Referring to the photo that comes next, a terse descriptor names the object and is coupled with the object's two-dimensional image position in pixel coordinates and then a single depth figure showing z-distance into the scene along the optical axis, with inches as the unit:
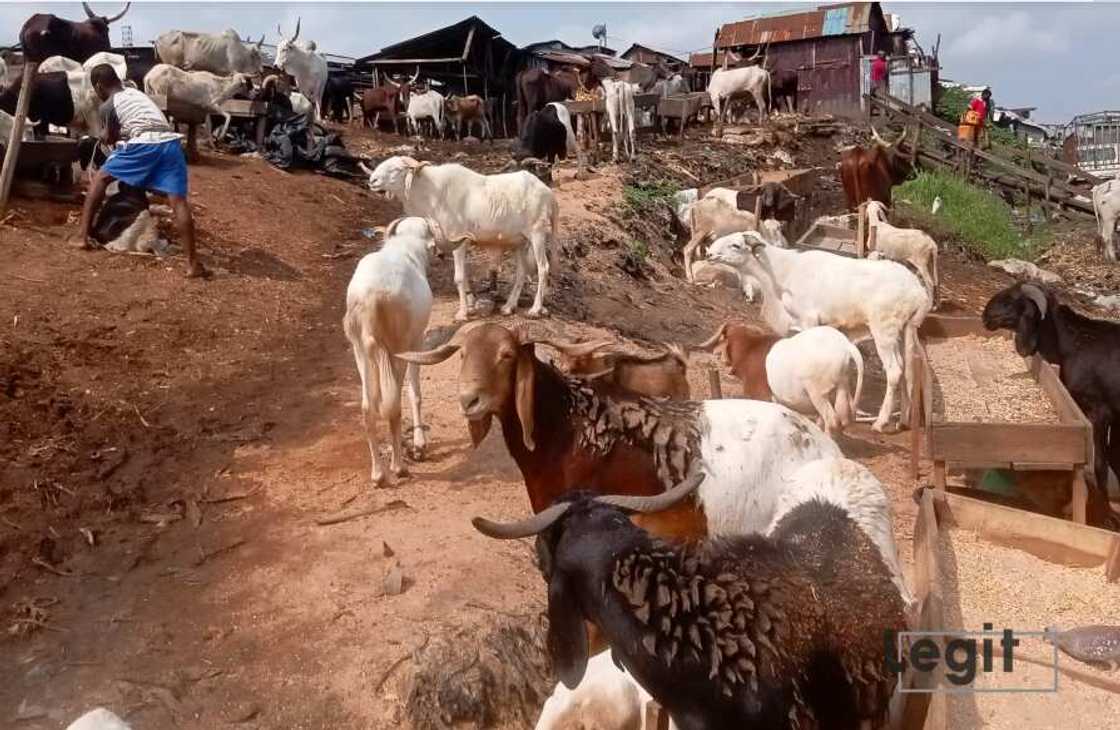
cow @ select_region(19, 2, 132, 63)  661.9
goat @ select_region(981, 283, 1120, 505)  301.3
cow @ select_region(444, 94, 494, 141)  1082.7
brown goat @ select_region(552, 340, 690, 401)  201.9
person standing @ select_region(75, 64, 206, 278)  372.2
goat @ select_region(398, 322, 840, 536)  166.6
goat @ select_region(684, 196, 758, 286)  566.6
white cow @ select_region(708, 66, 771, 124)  1165.7
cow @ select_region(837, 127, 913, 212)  666.8
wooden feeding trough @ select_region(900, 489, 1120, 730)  152.5
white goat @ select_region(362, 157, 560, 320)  393.7
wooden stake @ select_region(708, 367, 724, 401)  265.3
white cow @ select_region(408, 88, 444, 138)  1043.3
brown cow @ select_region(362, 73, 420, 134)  1082.1
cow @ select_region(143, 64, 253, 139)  619.2
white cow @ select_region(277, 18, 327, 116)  880.3
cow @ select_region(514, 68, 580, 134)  986.7
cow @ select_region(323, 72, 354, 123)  1104.8
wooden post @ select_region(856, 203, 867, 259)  522.9
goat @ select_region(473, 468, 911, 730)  118.2
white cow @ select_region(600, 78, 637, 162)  775.1
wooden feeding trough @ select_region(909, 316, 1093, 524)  250.5
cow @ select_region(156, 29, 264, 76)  799.7
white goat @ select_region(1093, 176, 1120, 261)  748.6
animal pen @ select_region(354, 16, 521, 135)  1250.0
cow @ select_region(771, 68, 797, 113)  1412.4
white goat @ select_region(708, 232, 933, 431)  338.3
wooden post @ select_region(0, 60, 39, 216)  398.0
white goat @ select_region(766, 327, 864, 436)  286.4
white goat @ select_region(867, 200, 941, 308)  511.8
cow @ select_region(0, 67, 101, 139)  513.0
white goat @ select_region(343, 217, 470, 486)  248.1
